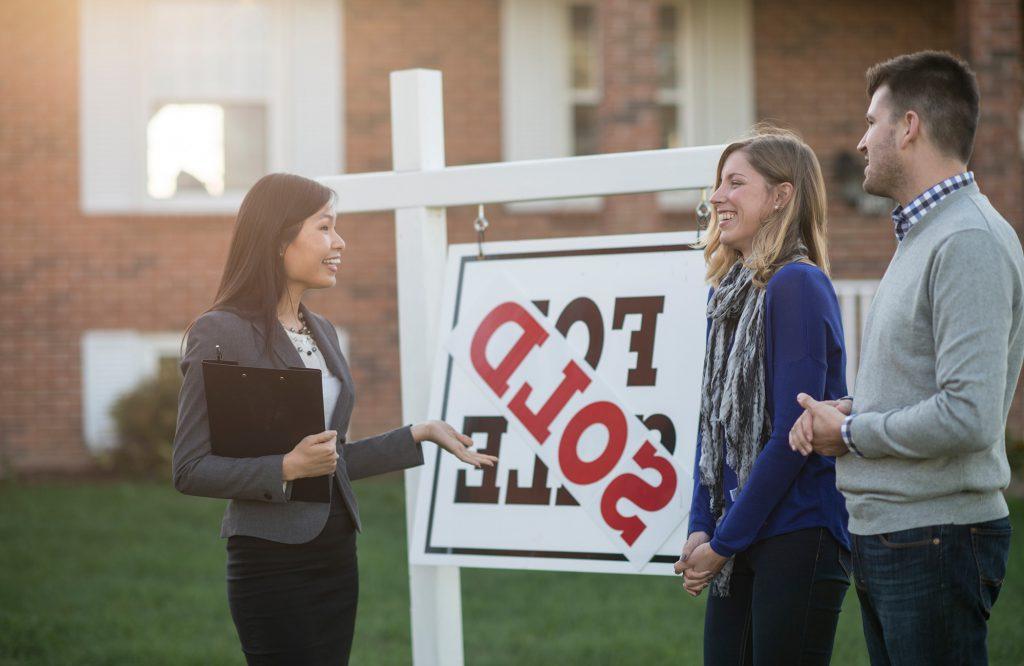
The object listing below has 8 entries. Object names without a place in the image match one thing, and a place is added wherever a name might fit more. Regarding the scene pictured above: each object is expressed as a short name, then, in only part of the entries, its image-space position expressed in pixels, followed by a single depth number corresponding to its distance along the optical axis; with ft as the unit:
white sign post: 24.70
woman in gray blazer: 19.47
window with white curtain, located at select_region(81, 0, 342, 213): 70.38
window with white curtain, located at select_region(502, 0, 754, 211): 72.79
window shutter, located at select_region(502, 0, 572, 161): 72.64
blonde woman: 17.44
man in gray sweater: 15.33
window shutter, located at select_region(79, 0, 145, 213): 70.18
